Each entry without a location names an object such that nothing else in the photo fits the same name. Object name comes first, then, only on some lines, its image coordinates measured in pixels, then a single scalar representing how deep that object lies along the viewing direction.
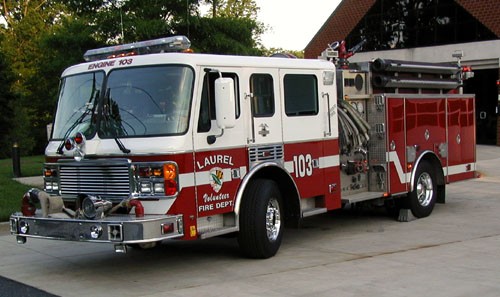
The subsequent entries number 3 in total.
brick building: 25.16
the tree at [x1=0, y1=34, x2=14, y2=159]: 29.72
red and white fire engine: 6.75
